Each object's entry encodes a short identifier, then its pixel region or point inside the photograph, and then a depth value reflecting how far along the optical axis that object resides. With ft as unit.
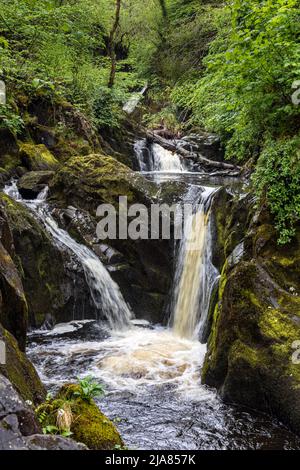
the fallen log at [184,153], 46.78
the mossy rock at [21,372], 12.30
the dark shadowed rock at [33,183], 34.63
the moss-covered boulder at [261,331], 15.20
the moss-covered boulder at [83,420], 10.48
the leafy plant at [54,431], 9.64
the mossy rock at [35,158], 38.14
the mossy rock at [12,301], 16.10
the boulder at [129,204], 30.83
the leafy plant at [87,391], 11.86
